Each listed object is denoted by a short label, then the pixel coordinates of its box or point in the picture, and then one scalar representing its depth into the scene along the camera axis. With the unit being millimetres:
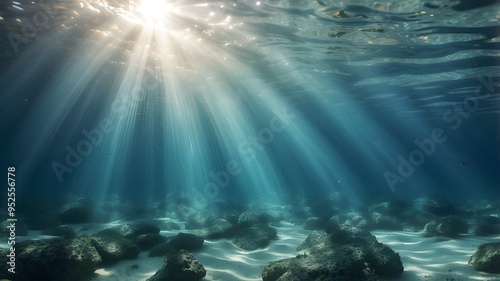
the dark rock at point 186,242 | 9623
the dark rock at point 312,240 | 10198
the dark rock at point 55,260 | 5887
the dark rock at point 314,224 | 15125
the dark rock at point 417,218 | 14227
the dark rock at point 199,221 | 15180
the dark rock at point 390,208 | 16164
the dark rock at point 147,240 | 9844
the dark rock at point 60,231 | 11415
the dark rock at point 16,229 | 10511
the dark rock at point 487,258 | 6793
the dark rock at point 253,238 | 10342
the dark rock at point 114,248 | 7750
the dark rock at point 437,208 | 15945
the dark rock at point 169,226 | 15161
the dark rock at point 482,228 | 11549
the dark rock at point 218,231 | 11578
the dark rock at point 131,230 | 10497
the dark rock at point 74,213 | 15062
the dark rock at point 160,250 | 8898
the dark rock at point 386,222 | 14203
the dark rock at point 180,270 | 6281
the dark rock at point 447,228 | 11320
